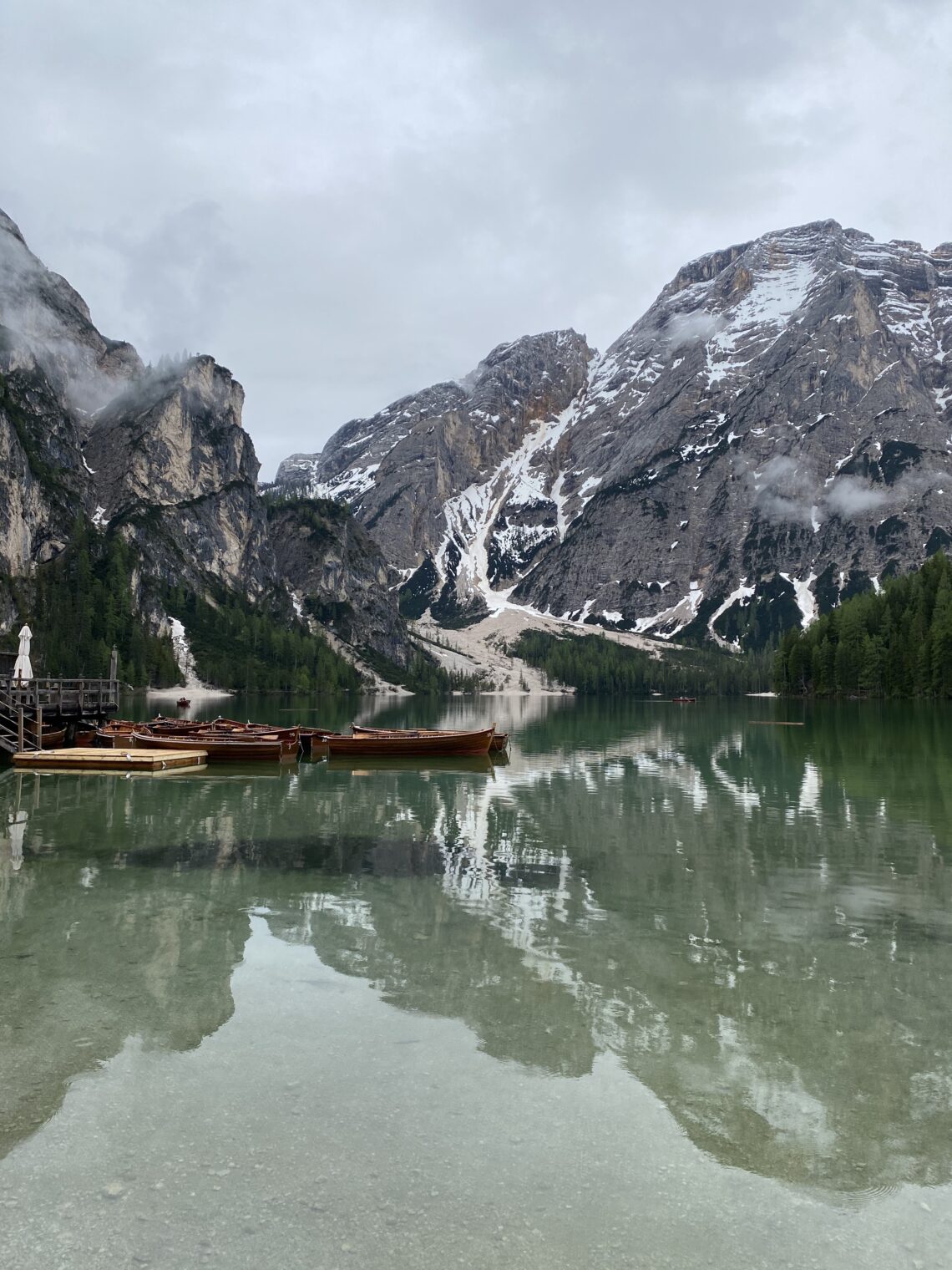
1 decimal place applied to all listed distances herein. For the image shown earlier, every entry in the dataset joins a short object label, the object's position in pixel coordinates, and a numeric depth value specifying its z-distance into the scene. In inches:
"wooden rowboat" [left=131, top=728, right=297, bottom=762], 2044.8
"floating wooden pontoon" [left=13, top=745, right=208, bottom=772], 1764.3
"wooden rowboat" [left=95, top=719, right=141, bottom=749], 2255.2
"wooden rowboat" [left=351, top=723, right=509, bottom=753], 2285.9
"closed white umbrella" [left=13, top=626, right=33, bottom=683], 1962.4
